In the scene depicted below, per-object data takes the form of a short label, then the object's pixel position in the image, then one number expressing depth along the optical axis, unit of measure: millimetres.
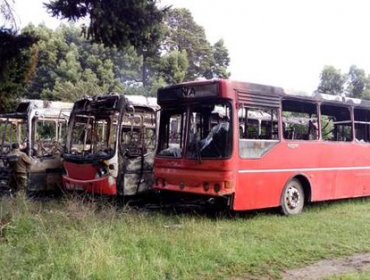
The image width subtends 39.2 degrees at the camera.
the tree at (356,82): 34969
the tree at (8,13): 8461
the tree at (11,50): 7922
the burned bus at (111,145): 10516
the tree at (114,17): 7758
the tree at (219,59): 40312
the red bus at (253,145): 9180
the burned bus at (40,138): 11922
